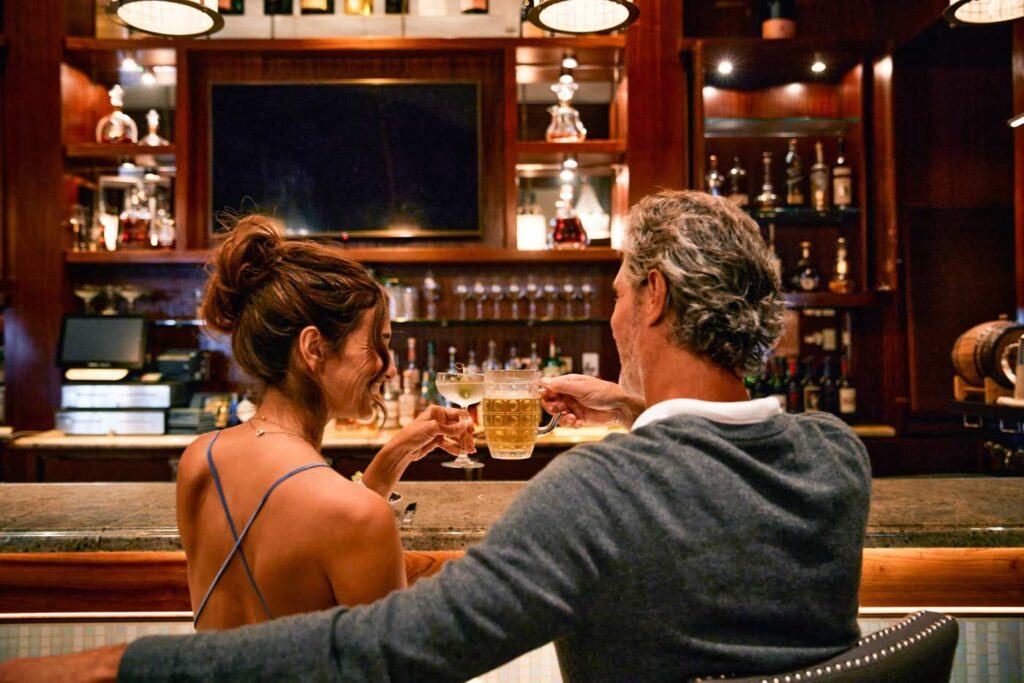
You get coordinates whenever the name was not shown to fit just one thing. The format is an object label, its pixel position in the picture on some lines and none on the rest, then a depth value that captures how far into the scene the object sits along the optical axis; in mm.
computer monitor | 4109
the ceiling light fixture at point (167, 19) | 2684
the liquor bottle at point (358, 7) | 4582
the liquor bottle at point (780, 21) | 4227
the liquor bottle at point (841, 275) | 4242
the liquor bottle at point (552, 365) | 4422
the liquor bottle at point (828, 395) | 4426
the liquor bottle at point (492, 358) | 4403
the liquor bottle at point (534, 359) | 4355
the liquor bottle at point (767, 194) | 4262
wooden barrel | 3037
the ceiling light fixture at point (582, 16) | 2617
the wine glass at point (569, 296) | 4457
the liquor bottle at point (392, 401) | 4305
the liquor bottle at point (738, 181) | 4378
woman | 982
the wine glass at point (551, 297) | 4469
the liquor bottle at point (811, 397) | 4375
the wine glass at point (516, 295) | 4484
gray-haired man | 734
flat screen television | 4492
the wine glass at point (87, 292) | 4344
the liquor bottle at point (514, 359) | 4414
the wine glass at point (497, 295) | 4504
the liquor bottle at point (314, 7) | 4547
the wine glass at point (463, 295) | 4547
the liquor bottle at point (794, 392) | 4438
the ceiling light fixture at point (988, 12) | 2488
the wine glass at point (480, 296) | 4520
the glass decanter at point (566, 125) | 4348
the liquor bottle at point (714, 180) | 4285
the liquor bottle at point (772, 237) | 4398
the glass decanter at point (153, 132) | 4277
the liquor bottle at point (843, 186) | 4270
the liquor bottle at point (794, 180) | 4355
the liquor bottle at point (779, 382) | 4445
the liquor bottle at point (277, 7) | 4617
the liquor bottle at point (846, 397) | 4336
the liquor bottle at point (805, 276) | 4375
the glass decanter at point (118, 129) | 4352
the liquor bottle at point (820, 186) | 4316
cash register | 4070
